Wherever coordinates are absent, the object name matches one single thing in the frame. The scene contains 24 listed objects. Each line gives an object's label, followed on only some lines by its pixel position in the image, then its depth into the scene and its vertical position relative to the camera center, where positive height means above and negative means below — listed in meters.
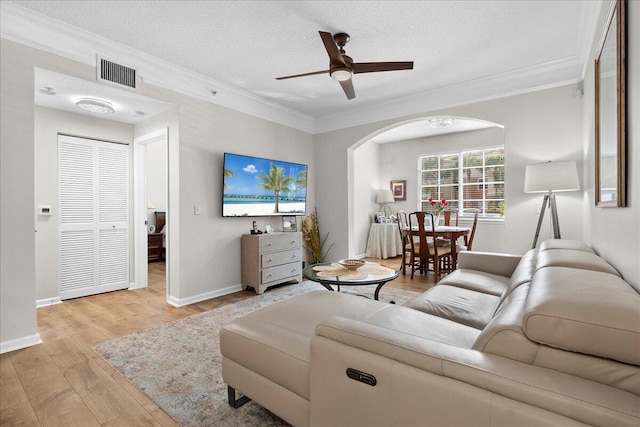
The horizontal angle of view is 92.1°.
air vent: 2.92 +1.33
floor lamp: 3.04 +0.31
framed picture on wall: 7.31 +0.50
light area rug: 1.67 -1.11
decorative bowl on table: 2.94 -0.53
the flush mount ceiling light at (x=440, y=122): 5.32 +1.53
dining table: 4.56 -0.34
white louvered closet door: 3.79 -0.10
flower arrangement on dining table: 5.49 +0.05
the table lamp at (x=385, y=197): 7.25 +0.30
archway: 6.26 +1.33
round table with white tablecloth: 6.69 -0.68
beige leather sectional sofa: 0.77 -0.48
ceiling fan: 2.66 +1.28
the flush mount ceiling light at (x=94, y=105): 3.37 +1.17
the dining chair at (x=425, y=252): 4.54 -0.64
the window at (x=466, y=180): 6.25 +0.64
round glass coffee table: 2.55 -0.57
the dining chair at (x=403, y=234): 4.92 -0.39
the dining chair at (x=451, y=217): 5.89 -0.15
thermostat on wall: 3.57 -0.01
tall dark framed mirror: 1.46 +0.55
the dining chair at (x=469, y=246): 4.83 -0.57
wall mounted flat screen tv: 4.06 +0.33
